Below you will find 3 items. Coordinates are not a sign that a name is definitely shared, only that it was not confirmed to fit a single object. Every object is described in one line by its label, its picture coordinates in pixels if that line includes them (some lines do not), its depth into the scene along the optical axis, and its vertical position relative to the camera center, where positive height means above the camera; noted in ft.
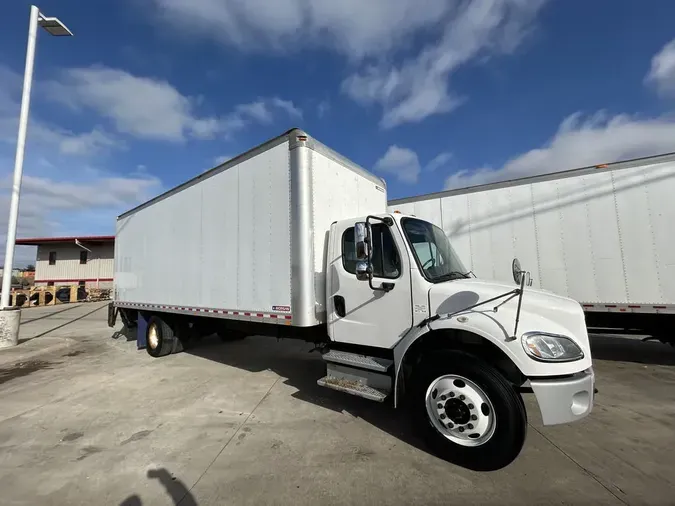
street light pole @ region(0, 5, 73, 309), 33.37 +17.19
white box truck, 9.85 -0.80
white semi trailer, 19.35 +2.39
